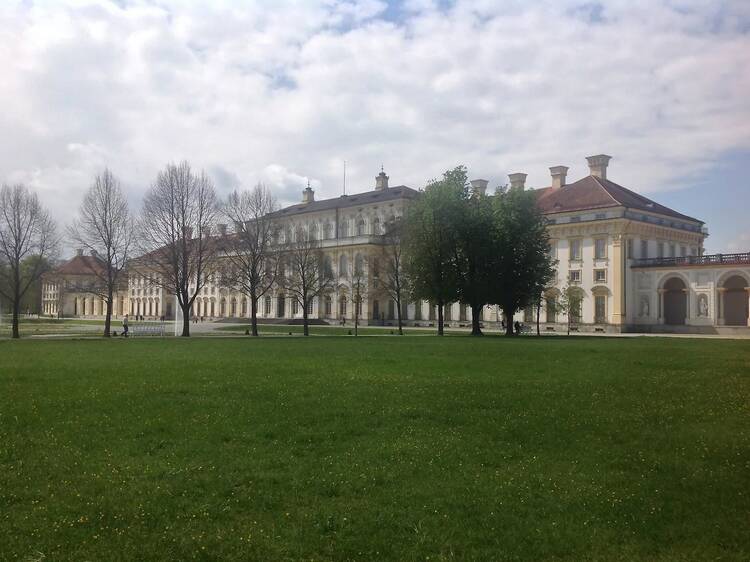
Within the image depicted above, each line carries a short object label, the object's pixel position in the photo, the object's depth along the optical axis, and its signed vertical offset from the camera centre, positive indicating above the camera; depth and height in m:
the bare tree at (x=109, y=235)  47.94 +4.89
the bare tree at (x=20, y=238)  45.66 +4.50
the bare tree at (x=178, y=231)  49.38 +5.45
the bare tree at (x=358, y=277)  67.56 +3.10
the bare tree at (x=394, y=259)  58.19 +4.07
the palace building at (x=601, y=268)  63.34 +3.76
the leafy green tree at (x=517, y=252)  48.69 +3.87
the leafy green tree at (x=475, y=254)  49.12 +3.72
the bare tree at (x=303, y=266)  58.25 +3.29
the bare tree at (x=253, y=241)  55.34 +5.24
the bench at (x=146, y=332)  51.82 -2.41
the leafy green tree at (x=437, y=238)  49.47 +4.97
